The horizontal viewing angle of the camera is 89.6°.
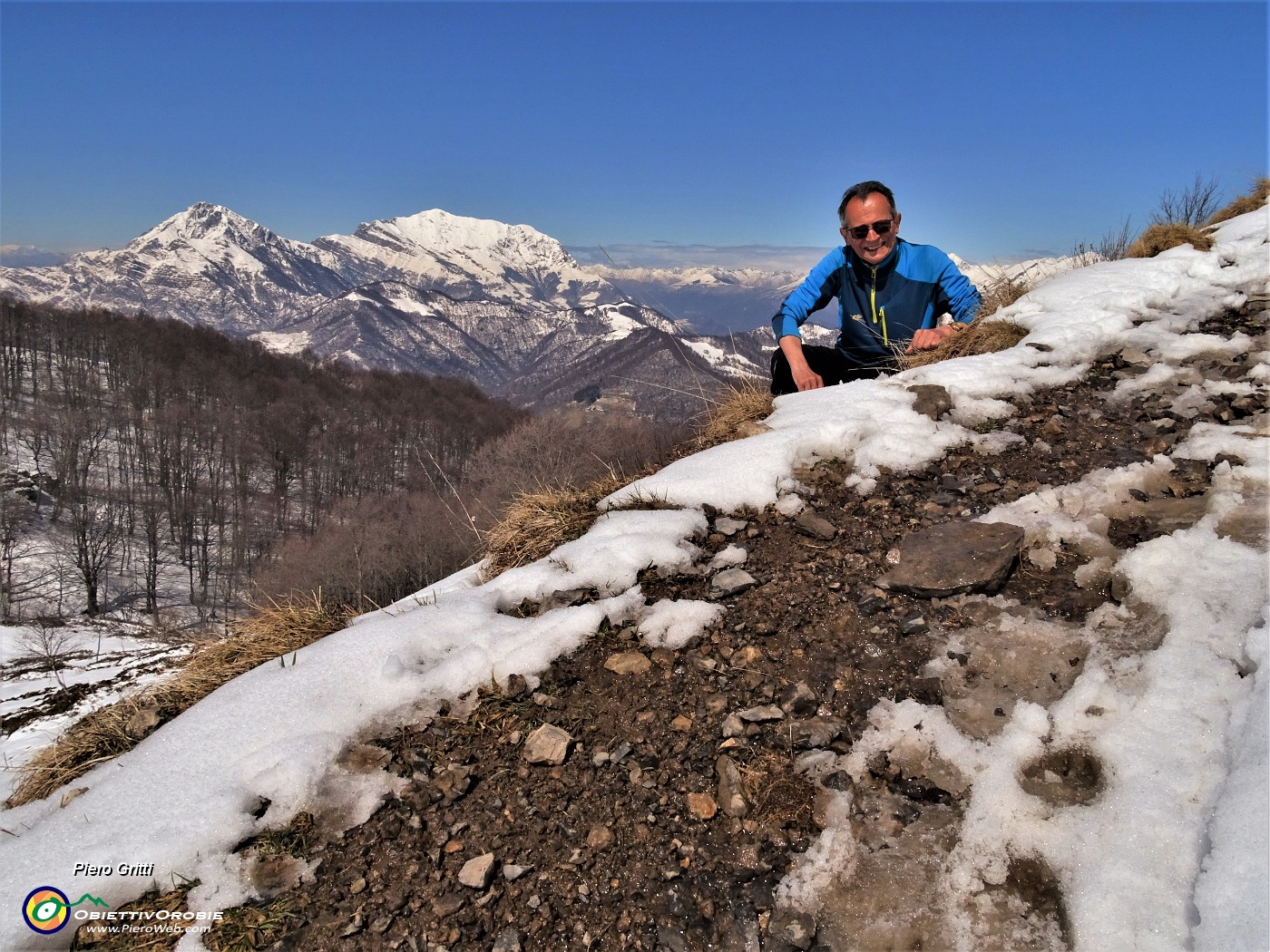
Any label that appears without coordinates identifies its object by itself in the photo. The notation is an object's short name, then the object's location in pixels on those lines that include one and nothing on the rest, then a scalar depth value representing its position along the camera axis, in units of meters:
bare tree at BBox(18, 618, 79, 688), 48.88
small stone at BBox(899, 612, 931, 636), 3.21
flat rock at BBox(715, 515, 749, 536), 4.17
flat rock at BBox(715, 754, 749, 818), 2.48
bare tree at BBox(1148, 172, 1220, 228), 11.02
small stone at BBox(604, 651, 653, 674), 3.21
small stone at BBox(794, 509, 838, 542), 4.00
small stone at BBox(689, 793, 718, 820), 2.47
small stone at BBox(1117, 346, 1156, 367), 5.34
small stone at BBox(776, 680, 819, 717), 2.86
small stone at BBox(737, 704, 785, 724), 2.83
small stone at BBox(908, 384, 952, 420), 5.13
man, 6.35
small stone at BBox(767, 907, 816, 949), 2.06
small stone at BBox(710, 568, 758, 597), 3.63
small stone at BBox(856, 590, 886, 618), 3.37
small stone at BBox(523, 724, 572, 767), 2.76
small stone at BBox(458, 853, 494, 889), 2.29
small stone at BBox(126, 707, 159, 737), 3.32
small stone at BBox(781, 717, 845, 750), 2.70
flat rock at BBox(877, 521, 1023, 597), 3.42
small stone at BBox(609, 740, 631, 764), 2.74
